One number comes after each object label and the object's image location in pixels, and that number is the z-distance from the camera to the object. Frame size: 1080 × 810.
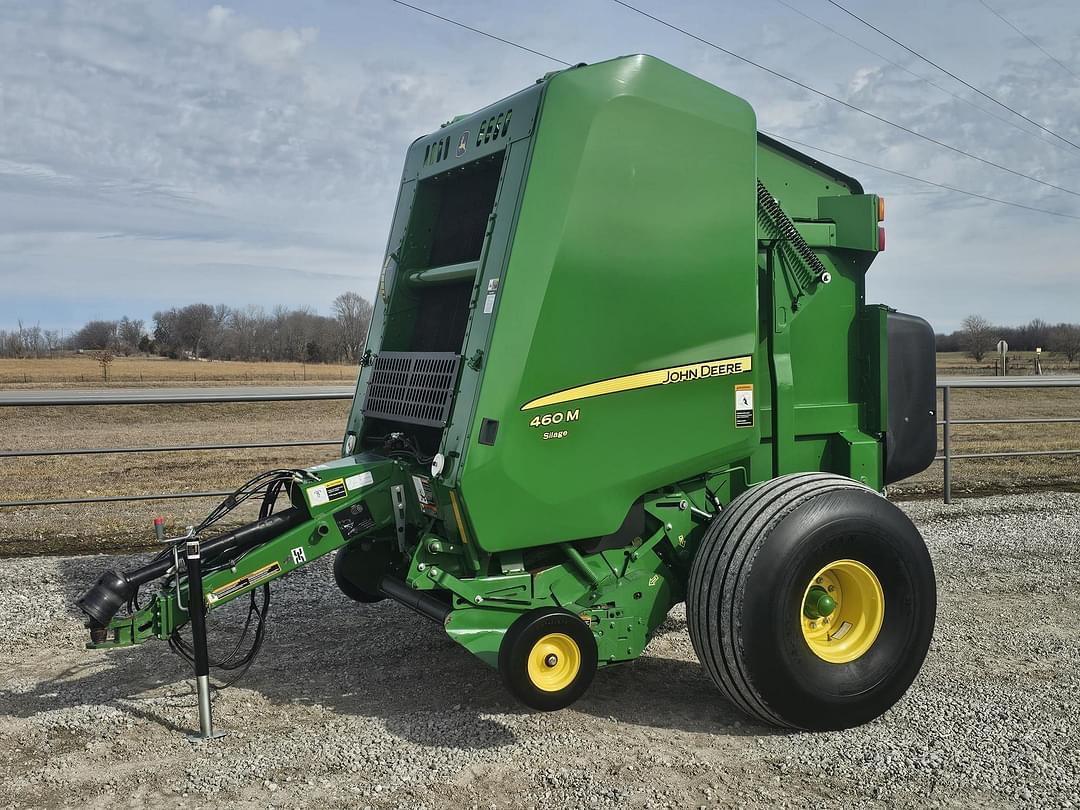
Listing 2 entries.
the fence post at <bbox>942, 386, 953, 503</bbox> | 9.41
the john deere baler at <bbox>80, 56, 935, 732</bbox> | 3.80
